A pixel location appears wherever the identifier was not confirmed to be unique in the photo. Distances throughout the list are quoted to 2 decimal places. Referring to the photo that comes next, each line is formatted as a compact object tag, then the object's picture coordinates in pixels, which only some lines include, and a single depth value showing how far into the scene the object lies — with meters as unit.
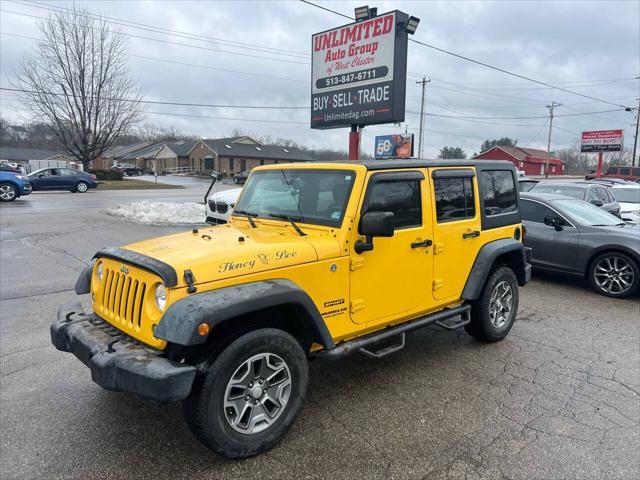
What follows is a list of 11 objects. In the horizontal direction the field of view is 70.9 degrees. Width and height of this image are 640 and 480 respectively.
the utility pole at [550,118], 67.58
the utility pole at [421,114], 43.72
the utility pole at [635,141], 53.81
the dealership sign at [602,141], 45.00
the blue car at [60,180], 25.58
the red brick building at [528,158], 70.50
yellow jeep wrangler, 2.59
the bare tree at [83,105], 33.22
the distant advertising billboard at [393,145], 21.62
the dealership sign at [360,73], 12.25
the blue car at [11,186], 18.48
